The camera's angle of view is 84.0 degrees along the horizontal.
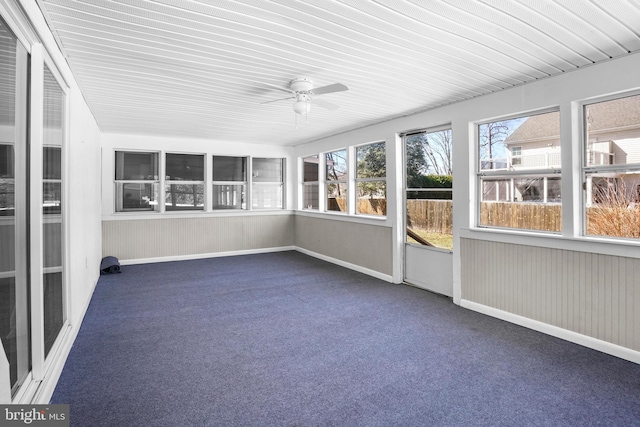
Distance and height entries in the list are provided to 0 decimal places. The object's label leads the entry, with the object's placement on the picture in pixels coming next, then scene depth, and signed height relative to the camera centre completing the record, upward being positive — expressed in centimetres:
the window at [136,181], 660 +68
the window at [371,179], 566 +61
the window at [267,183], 790 +74
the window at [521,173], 348 +44
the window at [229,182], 748 +73
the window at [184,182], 702 +70
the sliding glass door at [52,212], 235 +4
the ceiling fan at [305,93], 327 +123
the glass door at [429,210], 461 +8
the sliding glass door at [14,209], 165 +5
